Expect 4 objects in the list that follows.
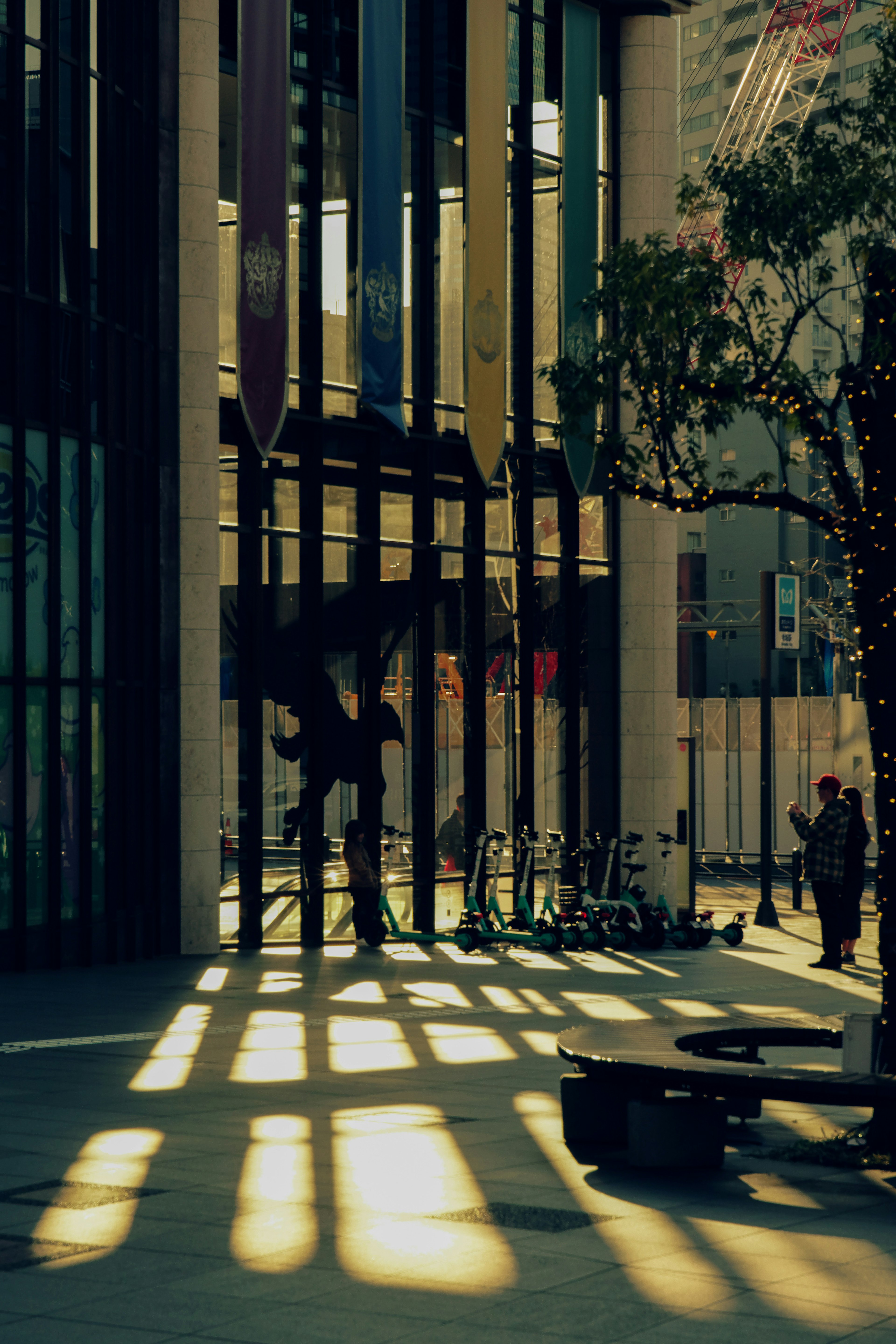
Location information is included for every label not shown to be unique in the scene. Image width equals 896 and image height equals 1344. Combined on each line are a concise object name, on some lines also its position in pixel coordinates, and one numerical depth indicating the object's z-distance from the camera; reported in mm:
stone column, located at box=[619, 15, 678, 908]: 23062
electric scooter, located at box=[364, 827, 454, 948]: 19000
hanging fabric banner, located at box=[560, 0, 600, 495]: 22594
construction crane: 92250
